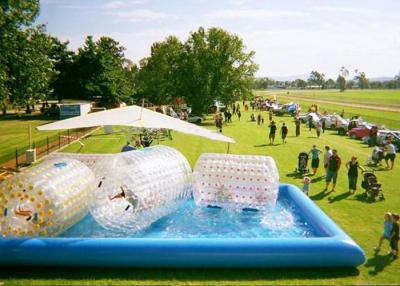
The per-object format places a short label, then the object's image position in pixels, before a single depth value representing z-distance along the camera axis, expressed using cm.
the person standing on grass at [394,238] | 1049
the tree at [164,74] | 5284
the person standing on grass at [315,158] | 1953
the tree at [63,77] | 6184
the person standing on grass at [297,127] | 3374
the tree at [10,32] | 2250
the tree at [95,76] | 6081
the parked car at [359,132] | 3294
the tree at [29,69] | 2406
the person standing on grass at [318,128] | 3338
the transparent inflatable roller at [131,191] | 1138
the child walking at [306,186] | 1572
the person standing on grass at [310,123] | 3908
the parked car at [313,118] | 4095
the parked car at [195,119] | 4638
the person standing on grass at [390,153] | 2167
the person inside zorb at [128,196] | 1134
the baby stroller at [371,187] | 1566
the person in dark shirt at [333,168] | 1695
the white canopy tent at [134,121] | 1352
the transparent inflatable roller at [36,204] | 1046
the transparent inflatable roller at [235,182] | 1304
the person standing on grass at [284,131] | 2922
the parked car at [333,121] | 3851
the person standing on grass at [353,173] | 1639
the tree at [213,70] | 5002
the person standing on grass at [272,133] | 2908
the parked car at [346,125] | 3647
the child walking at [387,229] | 1062
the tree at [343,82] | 19412
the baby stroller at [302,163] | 1995
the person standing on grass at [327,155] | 1846
